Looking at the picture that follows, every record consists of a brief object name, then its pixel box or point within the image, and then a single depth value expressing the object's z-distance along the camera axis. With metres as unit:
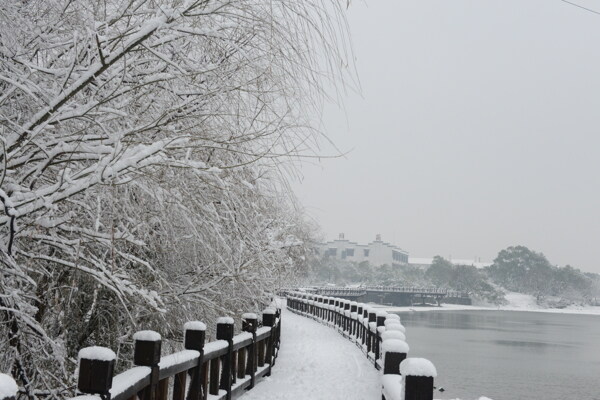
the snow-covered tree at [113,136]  3.74
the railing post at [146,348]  4.38
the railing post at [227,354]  7.19
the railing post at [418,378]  3.80
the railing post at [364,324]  14.42
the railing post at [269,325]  10.70
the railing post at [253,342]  8.79
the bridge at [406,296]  122.31
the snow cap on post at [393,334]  6.93
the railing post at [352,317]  16.82
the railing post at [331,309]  22.27
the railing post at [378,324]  11.84
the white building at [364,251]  187.95
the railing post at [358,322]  15.69
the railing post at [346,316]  18.19
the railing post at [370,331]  13.16
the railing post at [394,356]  5.61
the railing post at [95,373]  3.31
